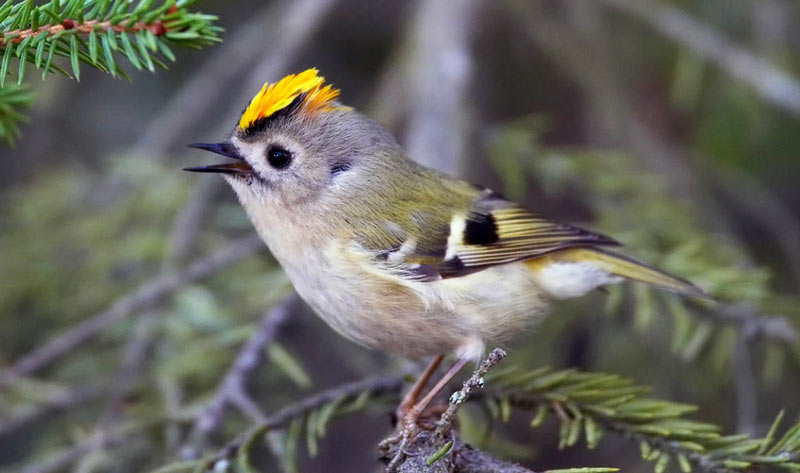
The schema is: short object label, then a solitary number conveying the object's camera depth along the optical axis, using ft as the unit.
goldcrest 6.09
